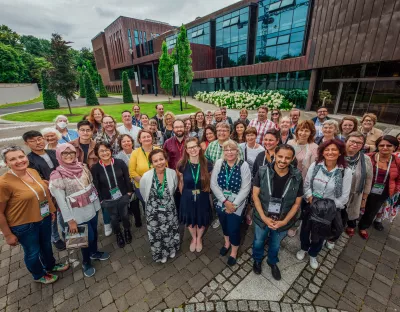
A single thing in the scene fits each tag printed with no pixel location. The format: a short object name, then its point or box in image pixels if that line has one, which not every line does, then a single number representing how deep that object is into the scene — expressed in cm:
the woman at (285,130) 431
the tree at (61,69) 1742
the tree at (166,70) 2486
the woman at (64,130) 453
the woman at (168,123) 534
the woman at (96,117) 498
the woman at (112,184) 320
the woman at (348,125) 420
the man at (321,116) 542
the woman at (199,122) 550
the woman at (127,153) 388
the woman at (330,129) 370
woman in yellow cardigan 357
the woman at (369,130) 430
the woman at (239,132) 443
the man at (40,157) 317
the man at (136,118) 673
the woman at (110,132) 428
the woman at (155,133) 539
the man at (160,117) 662
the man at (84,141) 368
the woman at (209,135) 433
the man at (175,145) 400
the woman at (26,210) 241
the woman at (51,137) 379
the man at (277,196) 256
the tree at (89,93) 2591
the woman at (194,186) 311
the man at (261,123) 513
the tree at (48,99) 2199
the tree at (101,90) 3821
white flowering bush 1761
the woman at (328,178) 273
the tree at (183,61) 2063
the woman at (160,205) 304
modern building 1179
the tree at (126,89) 2839
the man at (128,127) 516
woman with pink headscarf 264
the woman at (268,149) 332
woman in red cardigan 323
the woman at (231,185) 296
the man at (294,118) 525
